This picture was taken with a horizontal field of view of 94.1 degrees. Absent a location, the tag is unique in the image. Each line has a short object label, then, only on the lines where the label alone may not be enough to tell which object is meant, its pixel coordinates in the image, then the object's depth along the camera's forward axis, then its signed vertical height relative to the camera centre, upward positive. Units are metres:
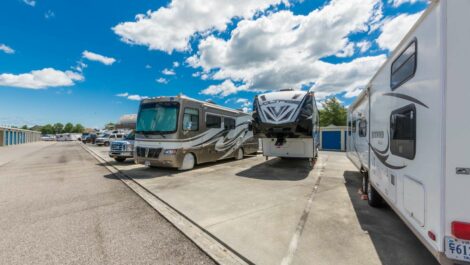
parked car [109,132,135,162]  11.72 -0.84
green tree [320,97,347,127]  44.22 +5.00
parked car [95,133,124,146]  29.72 -0.97
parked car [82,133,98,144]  38.73 -1.02
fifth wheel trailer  8.25 +0.61
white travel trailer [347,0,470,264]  1.85 +0.08
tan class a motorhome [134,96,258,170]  8.45 +0.08
